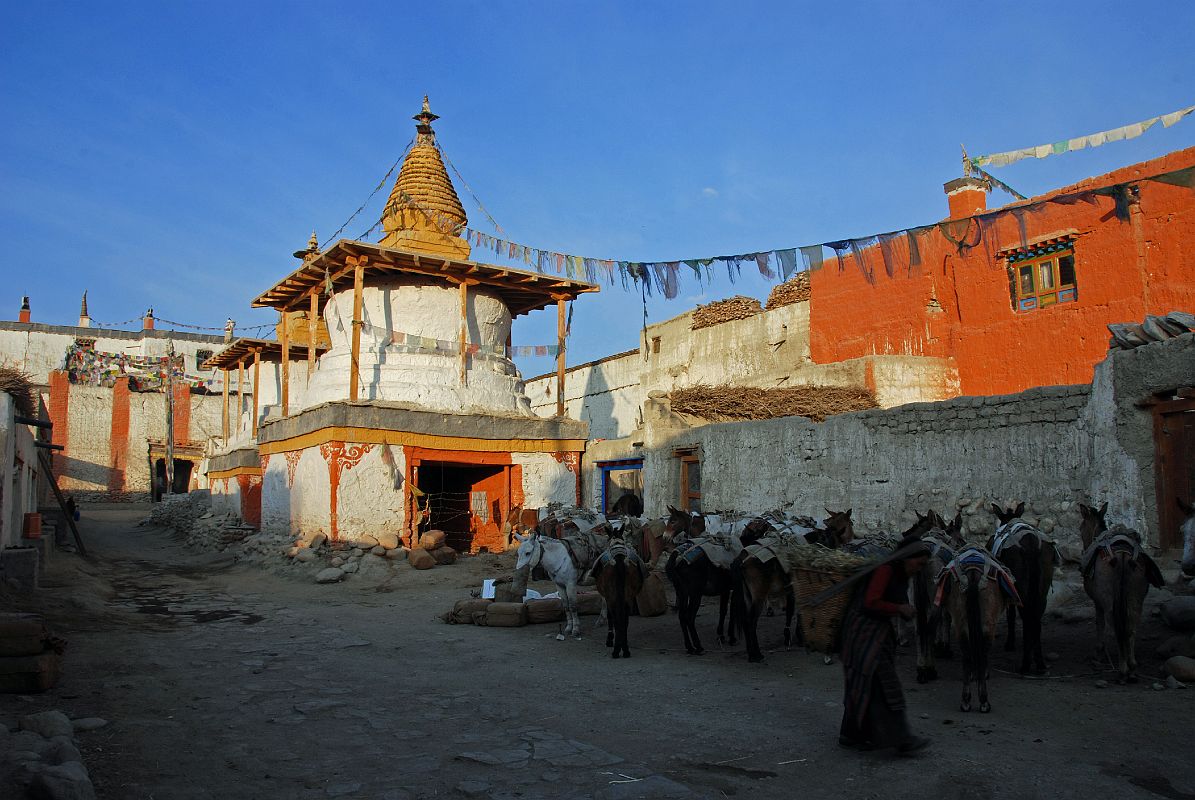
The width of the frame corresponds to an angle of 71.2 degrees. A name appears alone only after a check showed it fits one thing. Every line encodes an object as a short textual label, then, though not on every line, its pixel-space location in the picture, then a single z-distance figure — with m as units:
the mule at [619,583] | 8.96
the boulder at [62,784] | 4.09
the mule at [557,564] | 10.25
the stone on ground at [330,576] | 15.30
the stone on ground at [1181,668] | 6.71
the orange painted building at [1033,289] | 17.25
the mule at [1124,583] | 6.88
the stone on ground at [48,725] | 5.29
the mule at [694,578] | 9.16
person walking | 5.36
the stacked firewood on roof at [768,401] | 19.52
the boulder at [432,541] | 17.03
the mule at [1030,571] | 7.34
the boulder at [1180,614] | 7.80
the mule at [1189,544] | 7.40
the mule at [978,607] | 6.36
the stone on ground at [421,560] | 16.09
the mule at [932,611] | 7.48
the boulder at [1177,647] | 7.19
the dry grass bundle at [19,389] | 12.99
